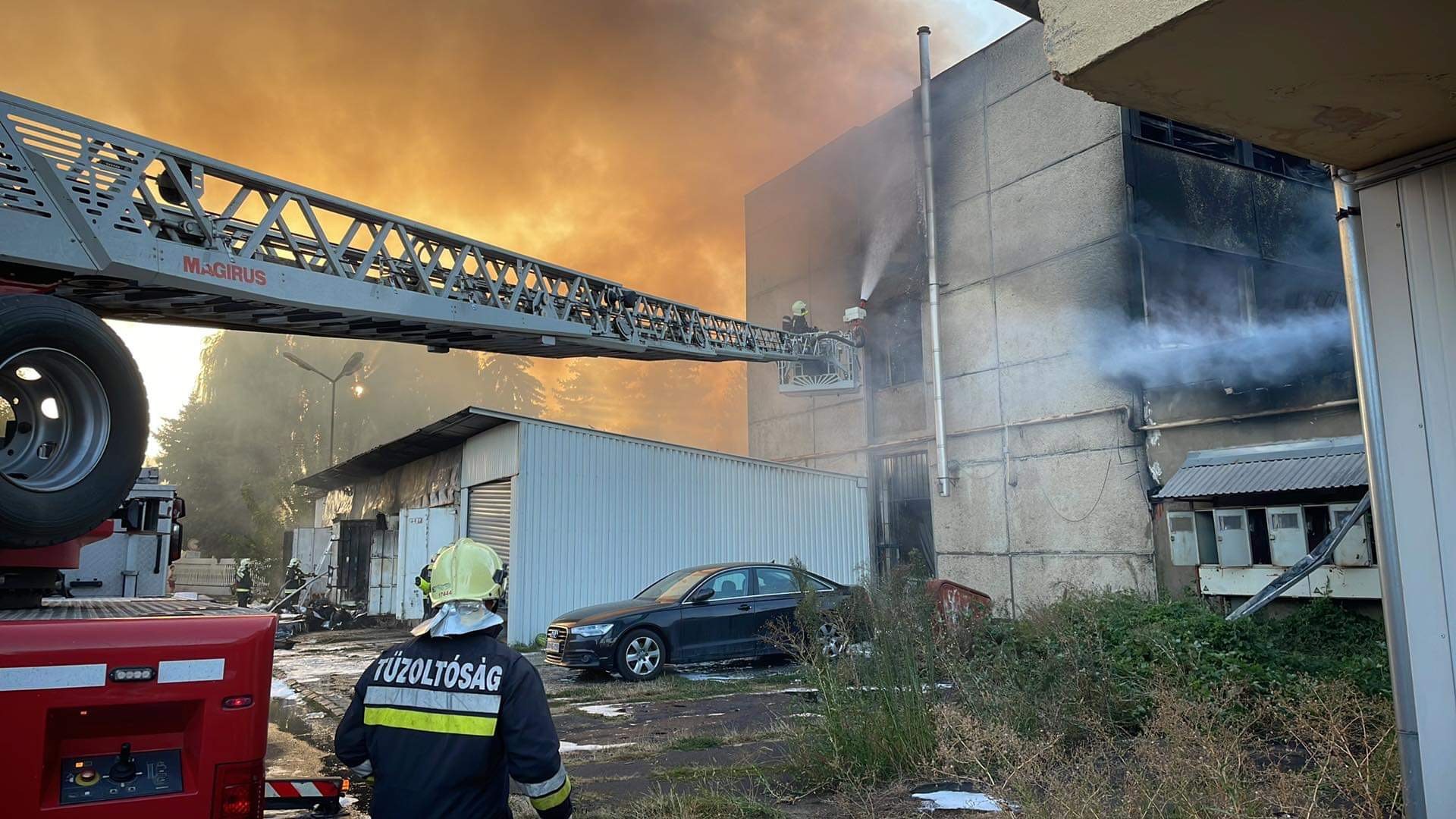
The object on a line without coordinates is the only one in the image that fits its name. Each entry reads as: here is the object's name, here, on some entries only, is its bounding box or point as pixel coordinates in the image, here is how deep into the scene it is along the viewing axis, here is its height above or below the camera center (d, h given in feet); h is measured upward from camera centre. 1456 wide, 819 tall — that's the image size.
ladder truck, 10.35 +2.95
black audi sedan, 35.37 -3.45
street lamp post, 79.90 +15.79
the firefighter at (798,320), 66.28 +15.10
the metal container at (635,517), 49.98 +0.97
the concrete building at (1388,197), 9.29 +3.80
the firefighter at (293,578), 69.79 -2.75
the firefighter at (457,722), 9.26 -1.87
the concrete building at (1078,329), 44.06 +11.12
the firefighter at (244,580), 60.23 -2.61
